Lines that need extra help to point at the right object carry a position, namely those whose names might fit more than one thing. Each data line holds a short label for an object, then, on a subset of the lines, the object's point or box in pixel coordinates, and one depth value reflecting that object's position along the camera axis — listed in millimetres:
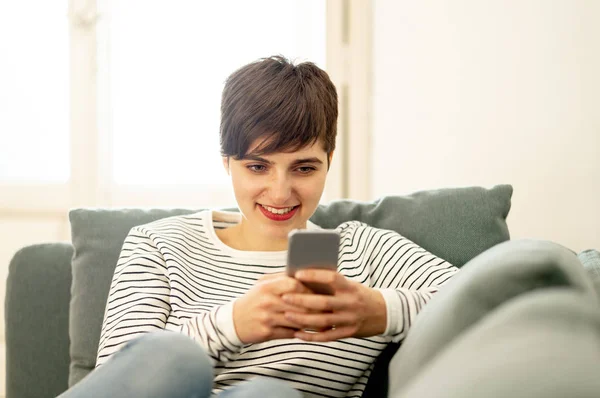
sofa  1504
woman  1140
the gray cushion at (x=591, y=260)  1356
